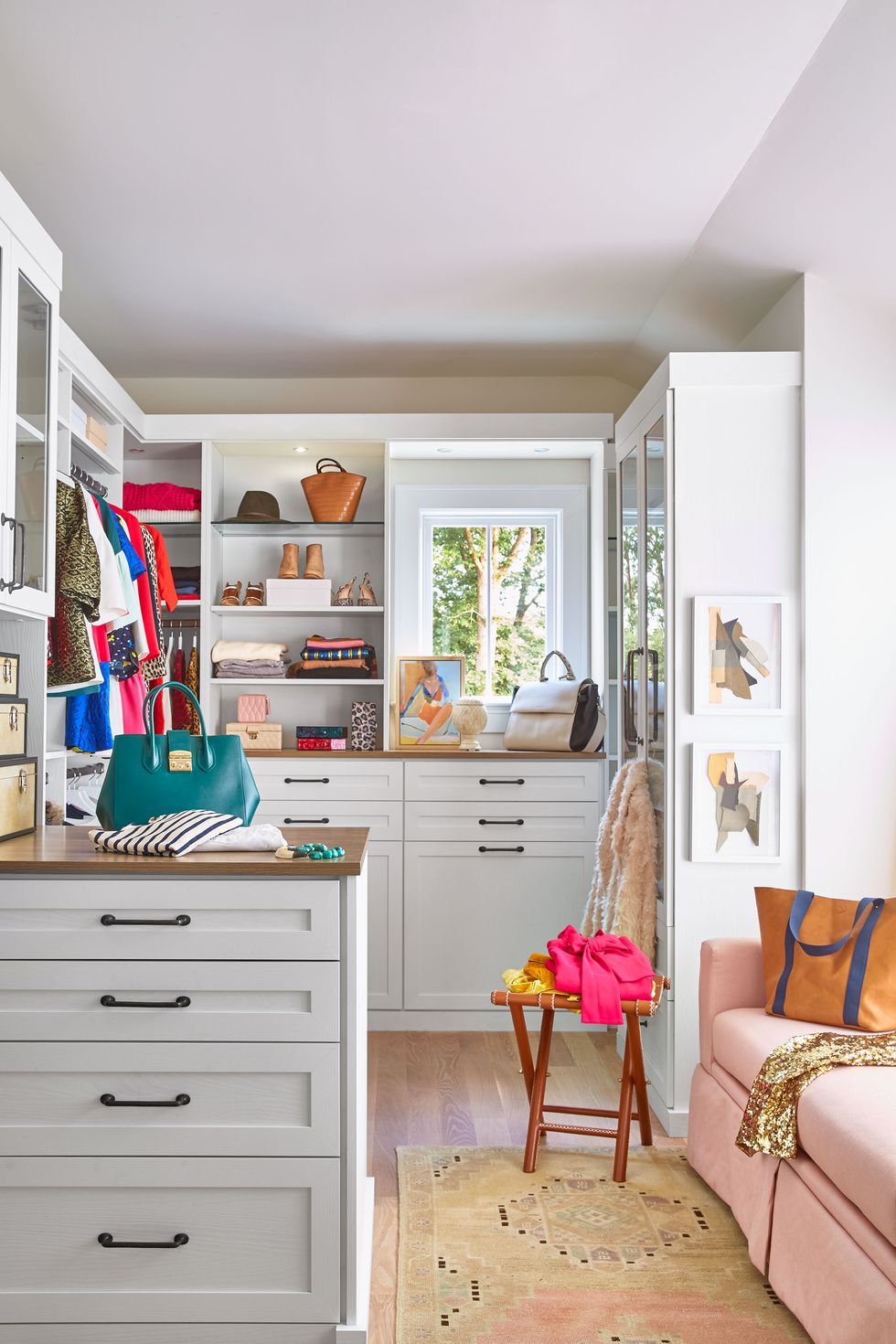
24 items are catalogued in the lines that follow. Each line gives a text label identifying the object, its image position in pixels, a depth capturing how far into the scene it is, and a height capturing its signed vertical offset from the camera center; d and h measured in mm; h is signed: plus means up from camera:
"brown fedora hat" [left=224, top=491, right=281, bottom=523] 4262 +692
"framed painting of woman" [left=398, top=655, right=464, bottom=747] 4266 -71
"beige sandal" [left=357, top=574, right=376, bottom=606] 4289 +350
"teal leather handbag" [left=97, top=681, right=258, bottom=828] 2129 -192
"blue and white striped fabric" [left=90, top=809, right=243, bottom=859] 1952 -292
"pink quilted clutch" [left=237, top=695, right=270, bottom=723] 4281 -116
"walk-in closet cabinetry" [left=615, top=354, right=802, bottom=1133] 3061 +336
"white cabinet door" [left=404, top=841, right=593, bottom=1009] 4027 -873
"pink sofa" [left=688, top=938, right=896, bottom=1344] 1758 -949
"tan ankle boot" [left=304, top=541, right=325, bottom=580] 4344 +481
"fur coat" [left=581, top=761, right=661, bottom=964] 3170 -573
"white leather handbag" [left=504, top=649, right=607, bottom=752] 4066 -139
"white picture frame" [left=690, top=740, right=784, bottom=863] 3053 -358
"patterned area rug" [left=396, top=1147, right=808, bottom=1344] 2064 -1258
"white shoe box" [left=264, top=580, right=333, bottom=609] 4273 +357
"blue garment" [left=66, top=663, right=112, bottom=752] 3191 -132
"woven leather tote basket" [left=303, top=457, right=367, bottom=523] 4270 +752
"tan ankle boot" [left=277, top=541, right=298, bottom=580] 4336 +474
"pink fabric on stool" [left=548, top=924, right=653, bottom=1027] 2699 -754
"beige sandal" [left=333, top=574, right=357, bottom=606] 4324 +345
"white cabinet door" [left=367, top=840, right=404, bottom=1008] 4012 -924
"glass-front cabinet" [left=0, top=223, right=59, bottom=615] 2191 +547
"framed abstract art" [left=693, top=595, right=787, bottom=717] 3057 +68
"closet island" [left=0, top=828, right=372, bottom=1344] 1883 -755
